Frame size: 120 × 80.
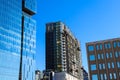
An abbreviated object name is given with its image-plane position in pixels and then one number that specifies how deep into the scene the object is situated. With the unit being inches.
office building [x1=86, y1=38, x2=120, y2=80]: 1829.3
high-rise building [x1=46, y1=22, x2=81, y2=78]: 3932.6
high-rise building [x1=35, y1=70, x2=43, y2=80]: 3235.6
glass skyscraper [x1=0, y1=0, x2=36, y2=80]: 2444.3
